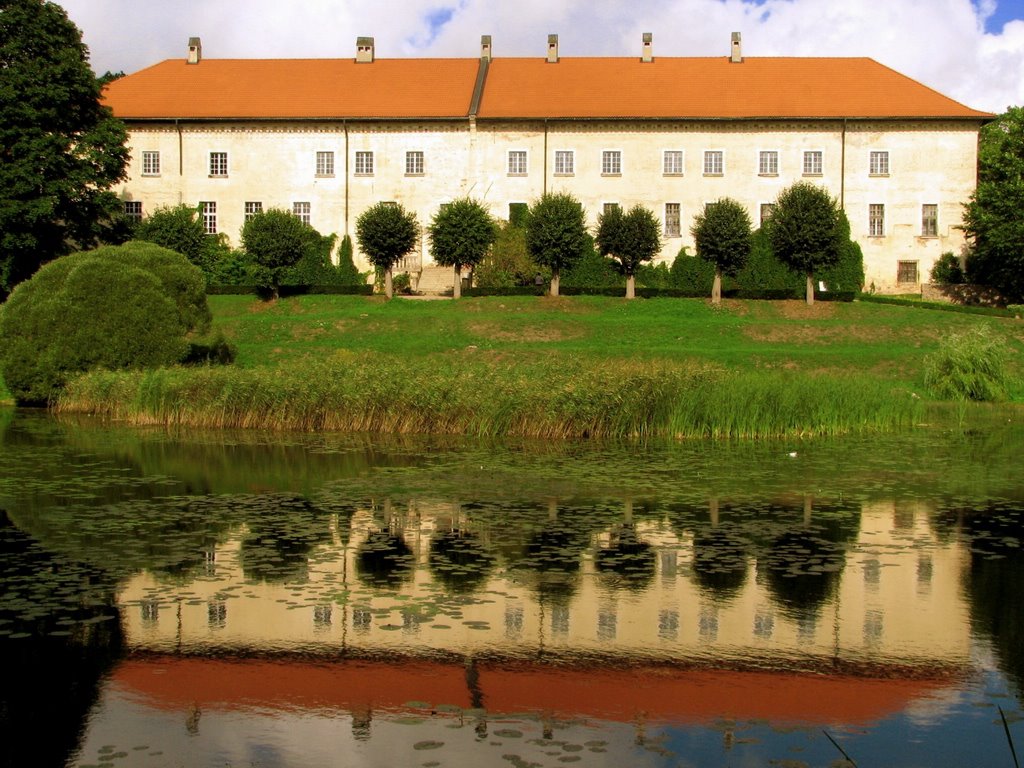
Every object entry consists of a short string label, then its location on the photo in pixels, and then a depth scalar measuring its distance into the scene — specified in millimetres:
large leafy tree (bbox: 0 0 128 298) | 37094
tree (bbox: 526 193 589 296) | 41719
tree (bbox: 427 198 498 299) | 42656
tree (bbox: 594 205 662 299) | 42062
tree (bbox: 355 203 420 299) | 42500
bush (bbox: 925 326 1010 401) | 27031
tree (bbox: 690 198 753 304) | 41594
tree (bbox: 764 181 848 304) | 41062
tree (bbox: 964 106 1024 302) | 44438
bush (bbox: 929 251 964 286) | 48531
